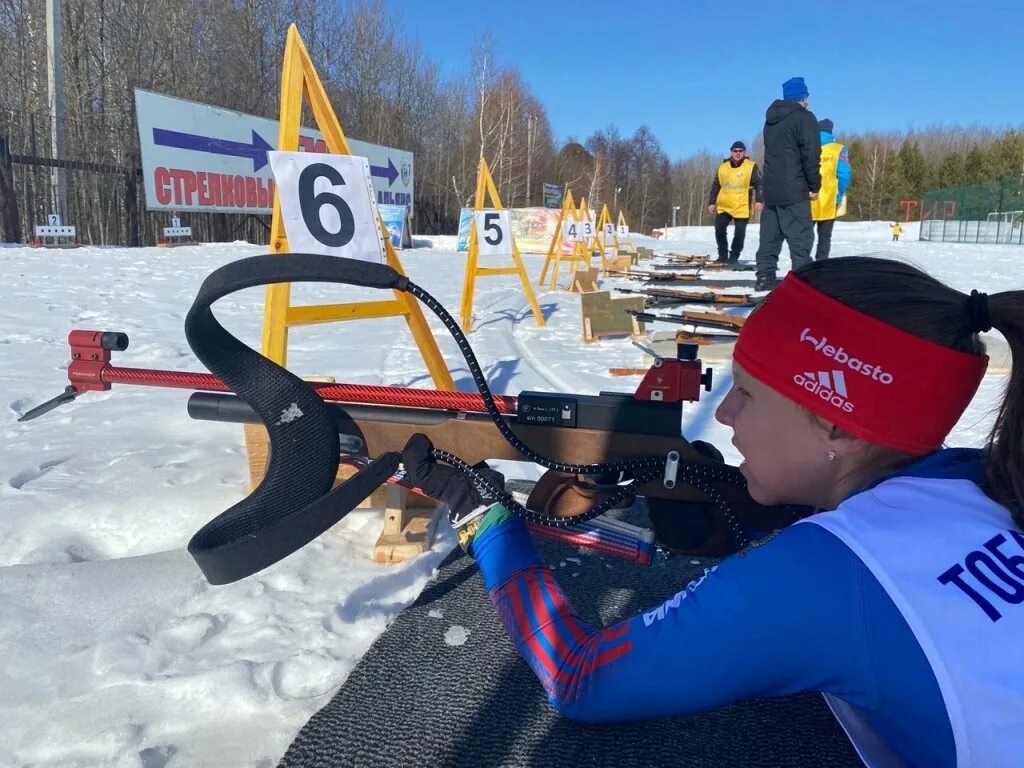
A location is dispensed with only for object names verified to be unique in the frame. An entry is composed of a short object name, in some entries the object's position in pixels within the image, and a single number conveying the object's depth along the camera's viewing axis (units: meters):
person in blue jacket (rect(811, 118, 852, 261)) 7.99
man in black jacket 6.30
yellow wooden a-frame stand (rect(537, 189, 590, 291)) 9.70
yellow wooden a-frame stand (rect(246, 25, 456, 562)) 2.09
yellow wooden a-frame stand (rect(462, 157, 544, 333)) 6.09
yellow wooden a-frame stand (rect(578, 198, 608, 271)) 11.23
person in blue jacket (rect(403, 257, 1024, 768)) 0.72
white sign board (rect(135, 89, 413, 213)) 13.14
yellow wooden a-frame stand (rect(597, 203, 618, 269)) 12.31
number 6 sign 2.50
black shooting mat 1.31
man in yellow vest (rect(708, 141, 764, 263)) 10.49
